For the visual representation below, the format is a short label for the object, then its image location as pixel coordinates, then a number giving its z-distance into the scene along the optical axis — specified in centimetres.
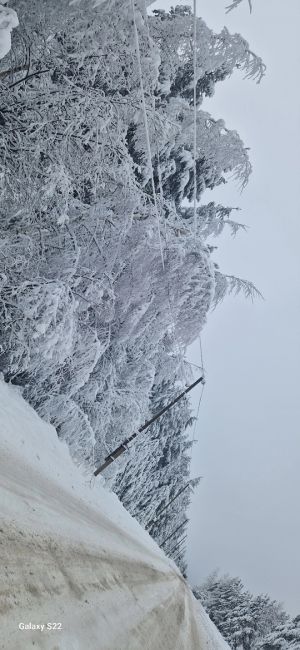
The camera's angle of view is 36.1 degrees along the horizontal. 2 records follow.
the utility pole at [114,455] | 1400
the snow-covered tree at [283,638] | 2859
